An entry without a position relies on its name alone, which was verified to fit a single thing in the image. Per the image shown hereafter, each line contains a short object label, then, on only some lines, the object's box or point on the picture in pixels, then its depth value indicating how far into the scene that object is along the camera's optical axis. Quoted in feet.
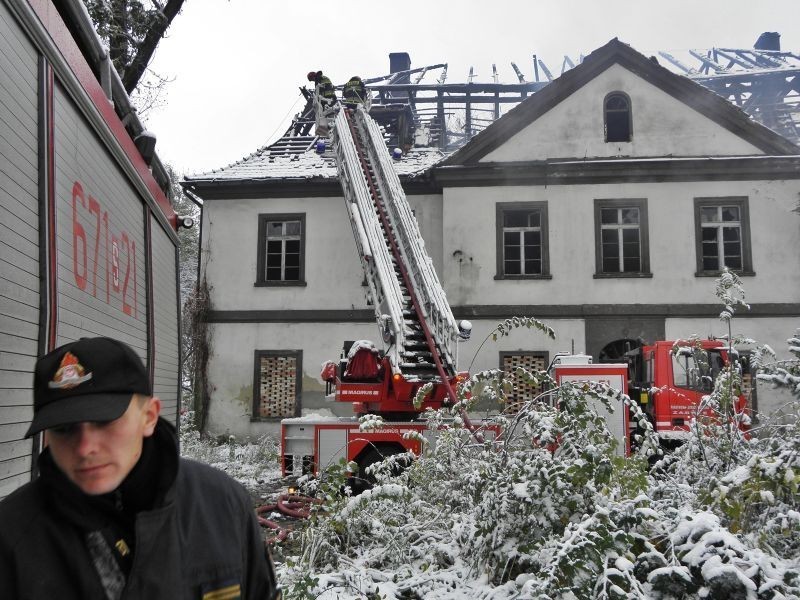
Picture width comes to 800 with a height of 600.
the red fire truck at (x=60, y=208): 7.68
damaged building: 51.67
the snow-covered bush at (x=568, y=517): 11.02
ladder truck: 29.14
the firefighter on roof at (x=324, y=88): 53.36
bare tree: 34.01
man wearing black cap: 4.60
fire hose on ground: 24.17
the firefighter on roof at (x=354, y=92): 54.80
